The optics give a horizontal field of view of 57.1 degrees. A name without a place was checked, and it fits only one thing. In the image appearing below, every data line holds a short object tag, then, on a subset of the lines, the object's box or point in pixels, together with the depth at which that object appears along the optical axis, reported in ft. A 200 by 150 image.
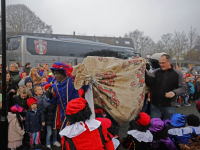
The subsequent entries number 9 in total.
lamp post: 11.11
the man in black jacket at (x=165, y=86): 11.63
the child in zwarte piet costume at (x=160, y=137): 9.45
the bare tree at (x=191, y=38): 88.24
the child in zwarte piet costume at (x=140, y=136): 9.38
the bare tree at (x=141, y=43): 124.96
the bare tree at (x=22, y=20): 83.83
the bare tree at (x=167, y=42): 111.67
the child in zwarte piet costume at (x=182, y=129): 9.59
